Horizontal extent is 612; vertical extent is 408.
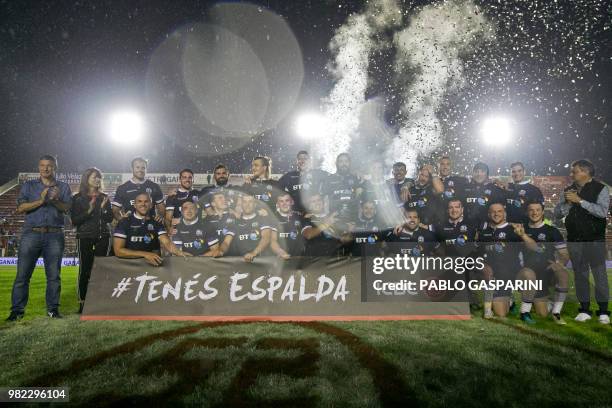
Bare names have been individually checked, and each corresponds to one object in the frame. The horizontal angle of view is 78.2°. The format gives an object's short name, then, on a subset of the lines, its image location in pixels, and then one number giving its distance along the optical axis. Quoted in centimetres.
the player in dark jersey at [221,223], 638
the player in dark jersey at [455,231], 626
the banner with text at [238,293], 545
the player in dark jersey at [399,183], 759
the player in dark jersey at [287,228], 661
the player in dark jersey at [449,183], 702
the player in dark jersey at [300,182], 715
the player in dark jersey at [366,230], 673
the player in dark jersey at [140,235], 591
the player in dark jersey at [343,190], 718
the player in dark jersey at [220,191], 689
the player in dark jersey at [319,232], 663
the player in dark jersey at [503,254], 582
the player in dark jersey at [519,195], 659
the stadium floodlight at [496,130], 2395
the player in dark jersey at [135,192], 679
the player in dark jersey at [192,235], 648
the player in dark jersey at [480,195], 676
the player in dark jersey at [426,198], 695
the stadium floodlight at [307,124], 3025
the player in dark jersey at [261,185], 680
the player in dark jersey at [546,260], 571
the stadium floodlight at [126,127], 3022
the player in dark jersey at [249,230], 634
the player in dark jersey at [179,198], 718
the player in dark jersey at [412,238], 608
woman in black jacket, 617
